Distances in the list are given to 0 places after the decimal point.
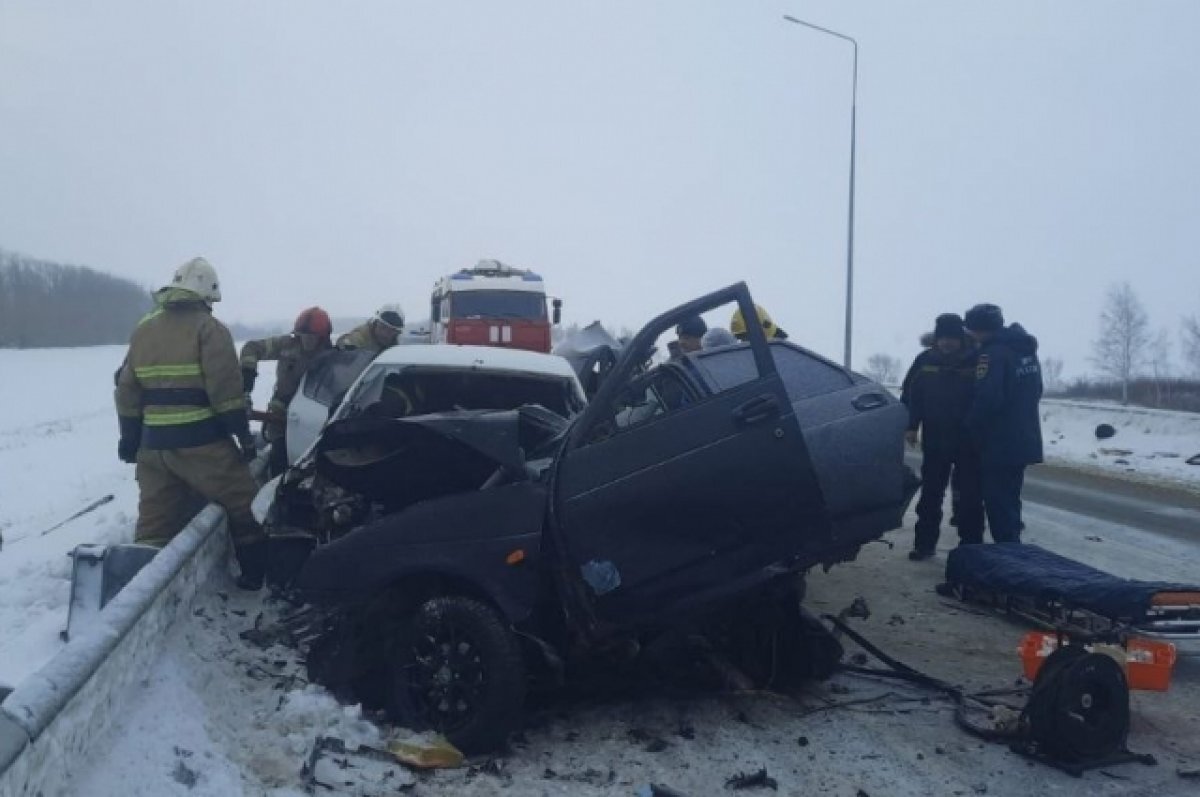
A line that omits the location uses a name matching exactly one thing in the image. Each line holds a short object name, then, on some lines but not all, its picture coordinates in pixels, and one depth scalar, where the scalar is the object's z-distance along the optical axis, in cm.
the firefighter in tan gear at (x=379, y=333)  972
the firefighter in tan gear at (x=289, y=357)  909
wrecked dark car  458
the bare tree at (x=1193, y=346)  5775
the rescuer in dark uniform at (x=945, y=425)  834
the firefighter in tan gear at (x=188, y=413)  643
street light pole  2178
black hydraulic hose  472
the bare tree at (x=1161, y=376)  3956
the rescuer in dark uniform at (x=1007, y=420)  764
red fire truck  1962
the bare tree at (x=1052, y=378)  5593
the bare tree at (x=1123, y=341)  6050
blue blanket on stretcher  500
